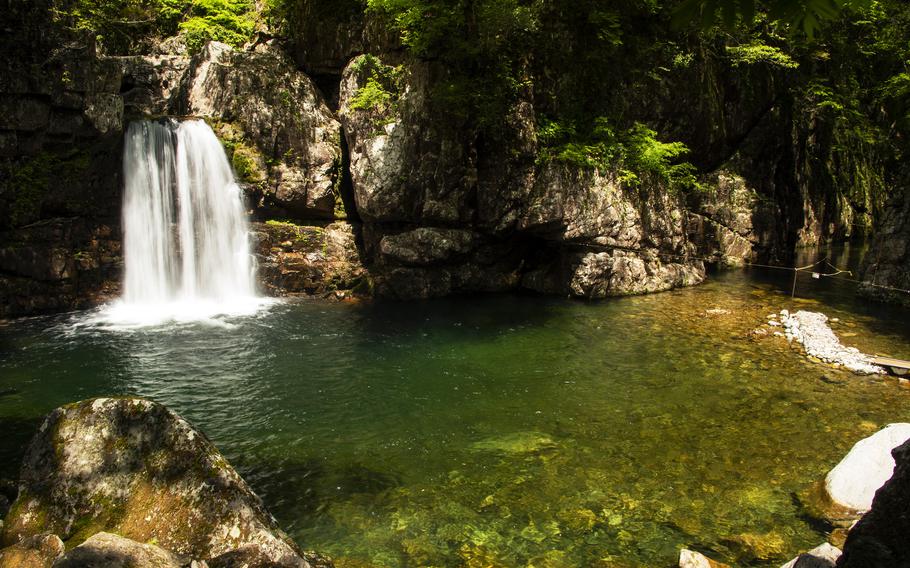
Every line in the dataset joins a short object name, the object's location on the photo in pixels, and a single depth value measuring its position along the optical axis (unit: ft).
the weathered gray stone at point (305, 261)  58.70
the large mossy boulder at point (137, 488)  15.55
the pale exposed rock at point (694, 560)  18.25
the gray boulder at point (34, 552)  13.97
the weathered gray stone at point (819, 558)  14.51
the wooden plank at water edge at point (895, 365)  36.04
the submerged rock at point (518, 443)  27.25
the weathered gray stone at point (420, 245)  57.11
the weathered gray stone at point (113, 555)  12.62
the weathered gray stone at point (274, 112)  57.57
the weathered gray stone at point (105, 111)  48.26
